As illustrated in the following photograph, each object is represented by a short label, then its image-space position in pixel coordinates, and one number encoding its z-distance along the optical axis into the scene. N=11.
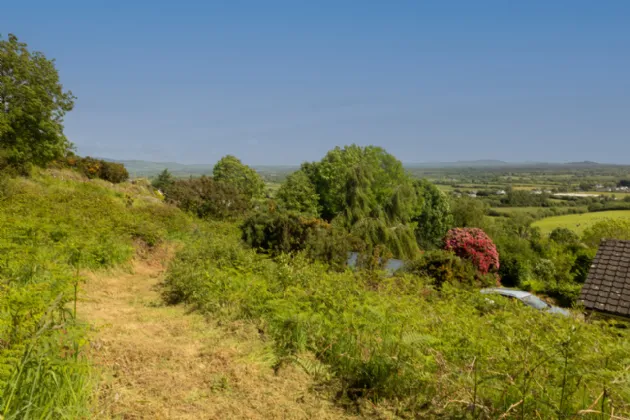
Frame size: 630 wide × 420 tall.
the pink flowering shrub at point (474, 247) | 16.61
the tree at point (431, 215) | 34.57
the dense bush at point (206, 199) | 19.97
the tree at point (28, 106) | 15.54
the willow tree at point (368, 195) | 15.17
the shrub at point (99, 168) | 23.52
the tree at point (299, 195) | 26.86
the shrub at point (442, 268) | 11.35
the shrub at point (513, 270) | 24.05
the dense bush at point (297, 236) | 11.02
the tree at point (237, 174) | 37.88
